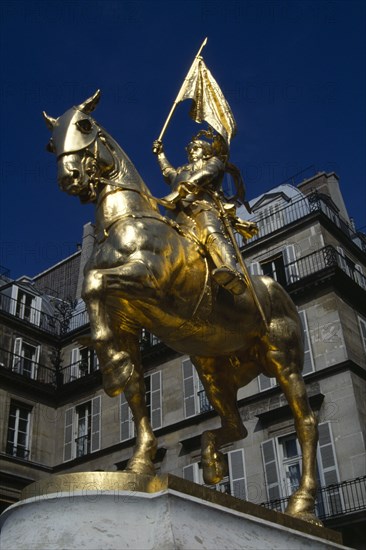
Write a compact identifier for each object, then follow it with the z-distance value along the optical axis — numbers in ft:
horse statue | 16.21
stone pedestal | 12.29
